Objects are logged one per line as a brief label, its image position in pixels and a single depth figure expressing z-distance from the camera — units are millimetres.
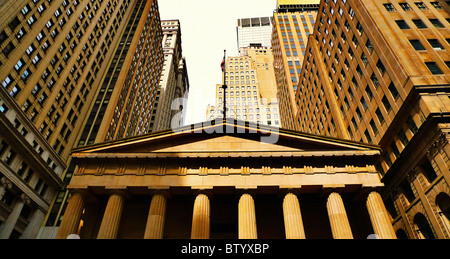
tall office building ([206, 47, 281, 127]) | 106625
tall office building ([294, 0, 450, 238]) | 22656
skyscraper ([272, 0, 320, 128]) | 78619
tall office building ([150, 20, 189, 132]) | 107850
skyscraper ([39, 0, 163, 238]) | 53906
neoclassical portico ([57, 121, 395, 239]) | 19688
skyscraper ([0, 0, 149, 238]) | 36688
